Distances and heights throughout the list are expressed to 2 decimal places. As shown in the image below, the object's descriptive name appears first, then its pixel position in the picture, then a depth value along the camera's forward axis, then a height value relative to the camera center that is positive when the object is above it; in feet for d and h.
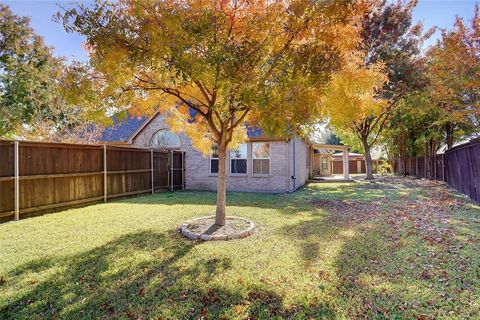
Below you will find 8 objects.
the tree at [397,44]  57.52 +24.13
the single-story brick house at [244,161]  46.88 +0.31
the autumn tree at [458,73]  34.37 +11.56
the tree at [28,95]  56.34 +16.04
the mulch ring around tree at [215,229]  19.25 -4.81
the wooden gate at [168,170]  45.46 -1.18
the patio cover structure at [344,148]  73.72 +3.37
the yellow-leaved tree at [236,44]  15.53 +6.73
